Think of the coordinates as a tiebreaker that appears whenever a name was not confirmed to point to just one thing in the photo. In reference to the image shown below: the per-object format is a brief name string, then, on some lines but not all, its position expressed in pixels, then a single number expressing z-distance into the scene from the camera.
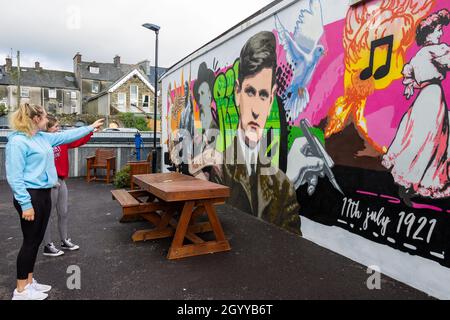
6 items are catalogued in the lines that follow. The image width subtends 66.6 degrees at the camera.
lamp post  9.96
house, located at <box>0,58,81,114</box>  43.00
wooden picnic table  4.04
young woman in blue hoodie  2.85
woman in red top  4.01
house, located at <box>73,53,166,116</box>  34.75
